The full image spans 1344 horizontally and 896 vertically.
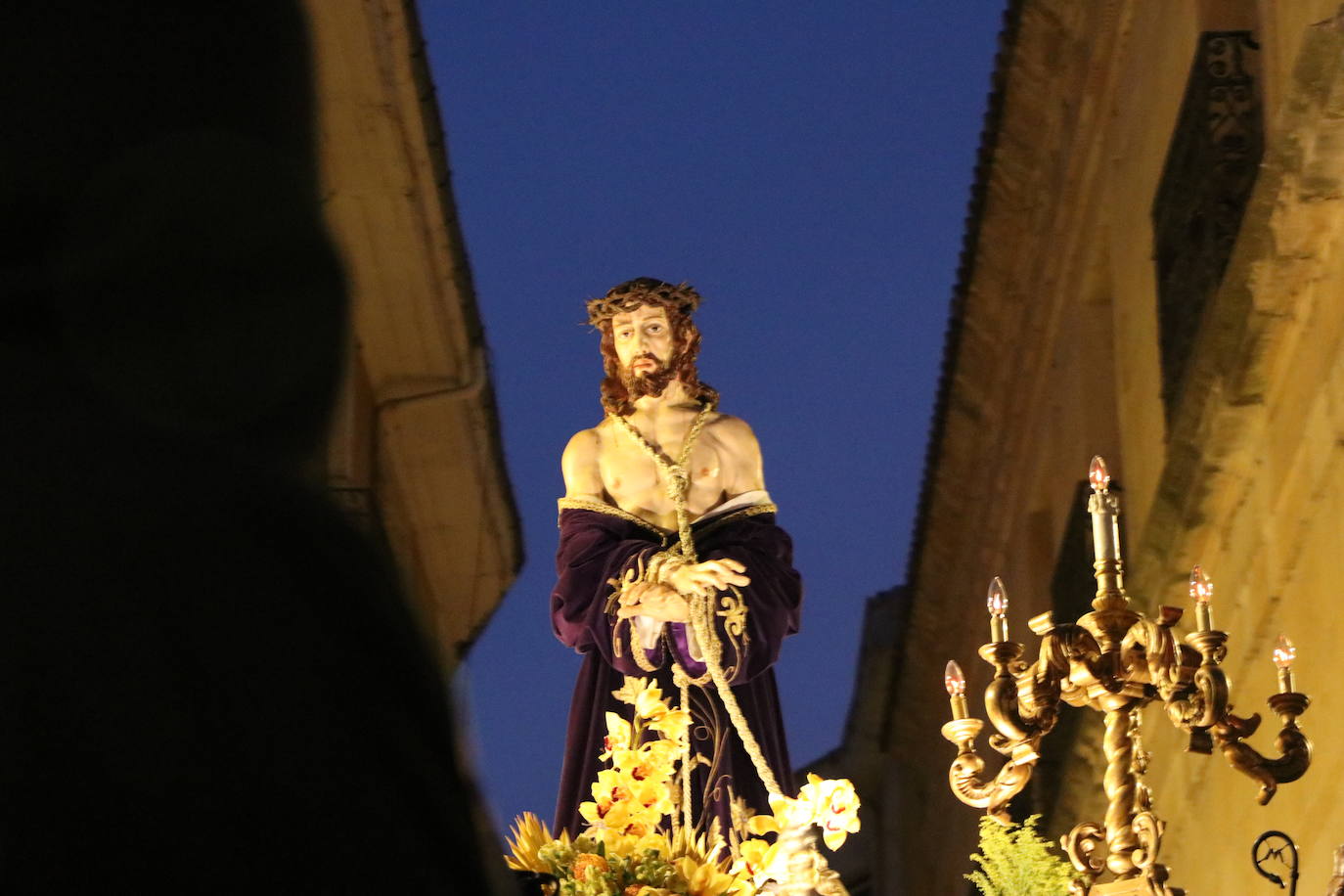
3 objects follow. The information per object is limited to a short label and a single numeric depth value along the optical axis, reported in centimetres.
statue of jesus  1378
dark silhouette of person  194
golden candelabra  1345
